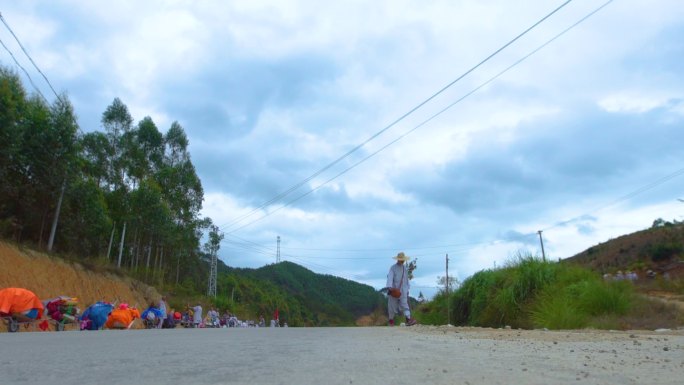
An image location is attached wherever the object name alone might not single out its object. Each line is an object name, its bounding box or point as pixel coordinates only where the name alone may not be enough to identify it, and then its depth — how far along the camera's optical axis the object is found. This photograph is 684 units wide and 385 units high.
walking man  15.20
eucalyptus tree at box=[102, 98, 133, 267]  43.34
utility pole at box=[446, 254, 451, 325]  16.73
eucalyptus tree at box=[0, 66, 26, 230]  24.55
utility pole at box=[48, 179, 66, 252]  29.28
